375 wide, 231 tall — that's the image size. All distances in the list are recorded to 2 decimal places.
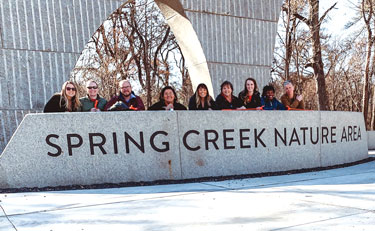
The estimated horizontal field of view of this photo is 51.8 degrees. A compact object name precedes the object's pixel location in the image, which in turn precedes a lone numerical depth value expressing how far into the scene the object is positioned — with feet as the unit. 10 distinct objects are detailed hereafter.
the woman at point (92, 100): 21.63
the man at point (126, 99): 22.39
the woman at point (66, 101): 20.25
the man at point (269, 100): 25.61
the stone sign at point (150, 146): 17.57
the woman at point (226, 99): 23.99
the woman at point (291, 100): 26.09
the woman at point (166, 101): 22.76
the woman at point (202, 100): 23.15
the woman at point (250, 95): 25.36
